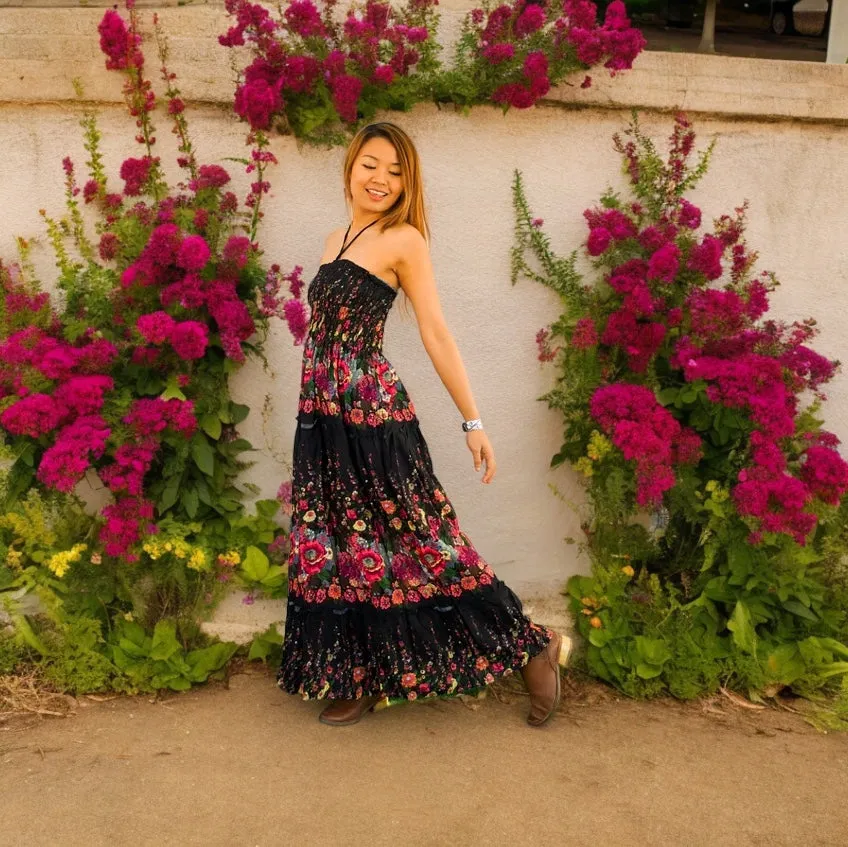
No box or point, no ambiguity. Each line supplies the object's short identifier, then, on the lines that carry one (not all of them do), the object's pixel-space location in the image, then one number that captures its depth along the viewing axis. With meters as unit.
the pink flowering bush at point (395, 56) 3.46
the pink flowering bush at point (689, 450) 3.35
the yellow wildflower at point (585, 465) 3.56
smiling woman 2.93
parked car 5.37
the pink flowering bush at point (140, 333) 3.21
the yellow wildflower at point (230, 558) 3.55
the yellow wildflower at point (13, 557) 3.50
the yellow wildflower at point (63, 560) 3.38
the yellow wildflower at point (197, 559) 3.42
